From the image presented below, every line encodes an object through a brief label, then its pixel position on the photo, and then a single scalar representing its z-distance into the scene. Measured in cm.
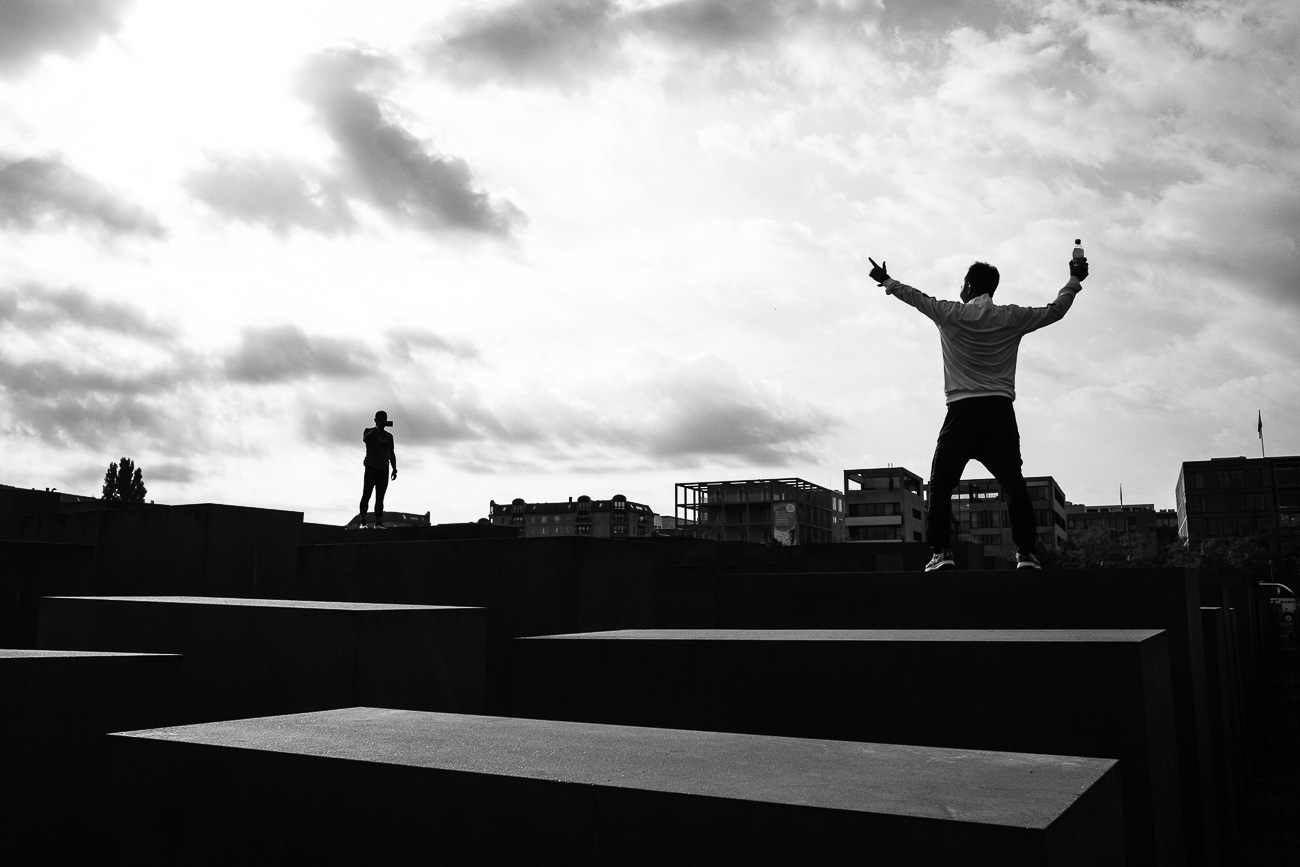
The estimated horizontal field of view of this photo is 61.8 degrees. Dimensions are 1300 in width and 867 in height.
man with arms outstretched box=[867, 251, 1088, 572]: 655
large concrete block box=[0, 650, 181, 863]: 425
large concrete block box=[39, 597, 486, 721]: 574
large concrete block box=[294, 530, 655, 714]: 768
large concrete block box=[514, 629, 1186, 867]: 391
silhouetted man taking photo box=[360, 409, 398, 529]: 1588
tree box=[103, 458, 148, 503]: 9238
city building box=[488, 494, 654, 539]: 16625
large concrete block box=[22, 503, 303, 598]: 1091
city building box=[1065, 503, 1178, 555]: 17638
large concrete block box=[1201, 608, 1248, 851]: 692
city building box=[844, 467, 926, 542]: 11662
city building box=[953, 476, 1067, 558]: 12094
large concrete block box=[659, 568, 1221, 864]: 540
